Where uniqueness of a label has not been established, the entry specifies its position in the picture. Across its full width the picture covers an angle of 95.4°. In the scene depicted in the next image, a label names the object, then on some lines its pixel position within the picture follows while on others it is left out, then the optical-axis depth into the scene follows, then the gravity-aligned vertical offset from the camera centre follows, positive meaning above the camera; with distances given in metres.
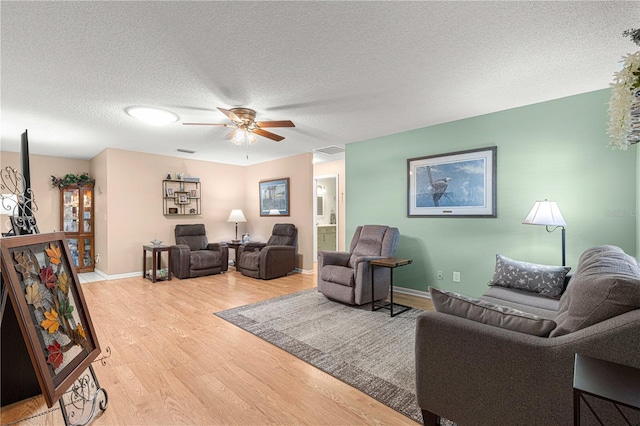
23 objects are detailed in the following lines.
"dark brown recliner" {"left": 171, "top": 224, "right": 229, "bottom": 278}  5.42 -0.84
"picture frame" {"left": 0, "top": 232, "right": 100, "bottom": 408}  1.31 -0.50
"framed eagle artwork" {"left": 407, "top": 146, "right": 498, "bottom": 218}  3.63 +0.33
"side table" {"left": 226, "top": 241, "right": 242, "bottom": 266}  6.14 -0.73
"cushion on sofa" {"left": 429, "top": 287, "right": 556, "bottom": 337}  1.31 -0.52
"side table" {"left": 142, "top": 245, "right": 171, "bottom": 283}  5.14 -0.91
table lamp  6.74 -0.15
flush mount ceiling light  3.40 +1.18
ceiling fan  3.17 +1.00
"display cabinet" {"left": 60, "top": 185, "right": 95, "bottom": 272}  6.07 -0.20
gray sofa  1.10 -0.62
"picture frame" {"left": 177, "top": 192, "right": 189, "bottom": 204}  6.28 +0.29
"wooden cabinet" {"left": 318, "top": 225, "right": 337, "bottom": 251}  7.32 -0.71
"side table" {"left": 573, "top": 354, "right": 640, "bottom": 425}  0.82 -0.53
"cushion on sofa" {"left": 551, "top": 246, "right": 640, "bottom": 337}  1.11 -0.37
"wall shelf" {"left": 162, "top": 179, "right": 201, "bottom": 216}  6.11 +0.30
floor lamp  2.81 -0.08
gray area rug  2.03 -1.22
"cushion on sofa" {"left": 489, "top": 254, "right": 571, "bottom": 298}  2.57 -0.63
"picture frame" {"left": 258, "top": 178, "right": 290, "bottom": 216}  6.34 +0.30
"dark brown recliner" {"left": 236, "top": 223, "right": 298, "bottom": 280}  5.32 -0.86
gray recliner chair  3.60 -0.77
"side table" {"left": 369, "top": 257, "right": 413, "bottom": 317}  3.38 -0.71
